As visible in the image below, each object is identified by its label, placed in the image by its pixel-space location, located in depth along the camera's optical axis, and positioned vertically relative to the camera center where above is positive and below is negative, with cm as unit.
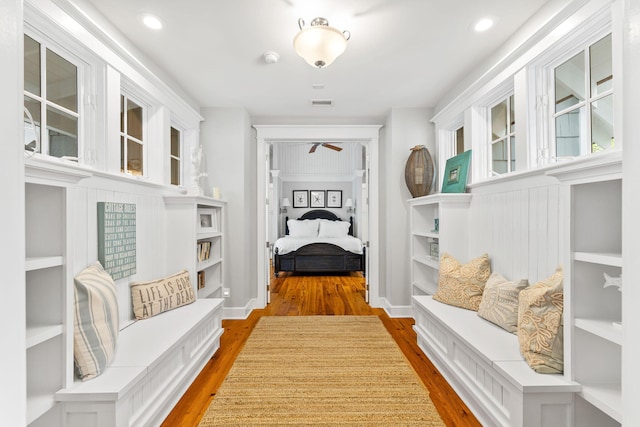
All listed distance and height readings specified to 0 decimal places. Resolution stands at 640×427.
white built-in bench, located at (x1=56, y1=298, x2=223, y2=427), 136 -83
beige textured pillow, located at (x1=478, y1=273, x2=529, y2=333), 194 -59
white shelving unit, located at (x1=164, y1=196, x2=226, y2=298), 273 -24
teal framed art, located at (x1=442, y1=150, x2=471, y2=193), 284 +37
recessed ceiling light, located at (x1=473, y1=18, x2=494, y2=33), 205 +126
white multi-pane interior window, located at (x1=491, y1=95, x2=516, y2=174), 246 +62
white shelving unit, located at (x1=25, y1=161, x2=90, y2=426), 132 -33
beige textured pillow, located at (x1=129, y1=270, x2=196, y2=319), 226 -63
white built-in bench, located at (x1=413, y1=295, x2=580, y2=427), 137 -84
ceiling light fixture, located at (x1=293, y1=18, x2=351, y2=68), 185 +103
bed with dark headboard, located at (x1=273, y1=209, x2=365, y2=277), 594 -89
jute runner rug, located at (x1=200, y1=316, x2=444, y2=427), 176 -115
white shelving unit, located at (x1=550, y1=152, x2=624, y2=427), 135 -31
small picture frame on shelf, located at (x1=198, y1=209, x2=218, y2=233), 311 -9
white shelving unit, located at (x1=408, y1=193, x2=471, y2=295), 282 -20
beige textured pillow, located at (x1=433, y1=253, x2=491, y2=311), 240 -56
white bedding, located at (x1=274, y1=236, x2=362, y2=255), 596 -61
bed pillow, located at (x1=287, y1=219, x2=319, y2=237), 733 -38
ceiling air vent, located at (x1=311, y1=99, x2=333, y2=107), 338 +121
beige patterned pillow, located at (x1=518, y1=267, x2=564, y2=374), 145 -56
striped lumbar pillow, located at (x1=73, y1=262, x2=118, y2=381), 147 -56
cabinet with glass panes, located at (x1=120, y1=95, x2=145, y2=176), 241 +61
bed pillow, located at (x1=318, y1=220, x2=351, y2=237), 714 -39
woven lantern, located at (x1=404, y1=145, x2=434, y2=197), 334 +44
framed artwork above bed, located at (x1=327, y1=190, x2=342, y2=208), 830 +30
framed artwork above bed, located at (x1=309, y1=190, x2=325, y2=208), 832 +40
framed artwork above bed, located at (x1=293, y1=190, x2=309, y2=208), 832 +35
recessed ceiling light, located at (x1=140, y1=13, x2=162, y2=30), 199 +125
